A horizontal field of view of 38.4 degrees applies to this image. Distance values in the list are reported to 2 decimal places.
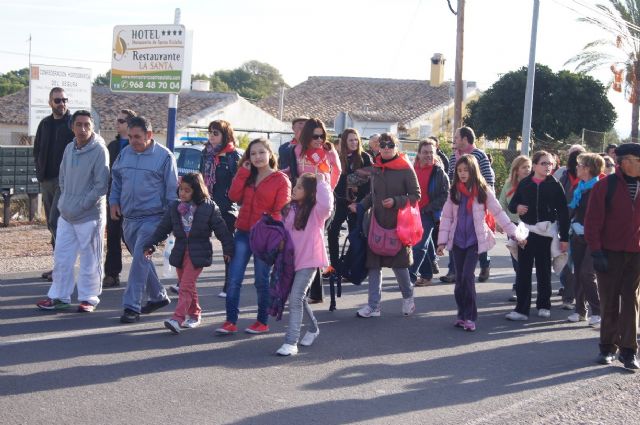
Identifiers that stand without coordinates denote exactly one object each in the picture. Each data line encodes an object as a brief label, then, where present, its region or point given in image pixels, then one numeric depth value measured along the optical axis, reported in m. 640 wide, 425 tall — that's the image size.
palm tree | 34.34
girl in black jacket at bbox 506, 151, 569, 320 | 9.52
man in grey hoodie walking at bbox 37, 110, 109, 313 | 8.91
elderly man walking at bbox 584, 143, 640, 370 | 7.55
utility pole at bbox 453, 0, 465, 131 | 27.06
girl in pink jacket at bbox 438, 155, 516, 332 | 8.92
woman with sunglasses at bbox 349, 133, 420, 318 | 9.16
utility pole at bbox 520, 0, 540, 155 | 24.14
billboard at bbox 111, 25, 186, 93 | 14.52
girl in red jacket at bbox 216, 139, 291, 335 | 8.07
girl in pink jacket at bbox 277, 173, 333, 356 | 7.62
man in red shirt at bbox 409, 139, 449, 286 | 11.27
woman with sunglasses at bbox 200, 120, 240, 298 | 9.73
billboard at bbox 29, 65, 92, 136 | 24.06
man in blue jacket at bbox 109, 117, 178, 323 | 8.53
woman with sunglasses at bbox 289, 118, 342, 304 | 9.07
